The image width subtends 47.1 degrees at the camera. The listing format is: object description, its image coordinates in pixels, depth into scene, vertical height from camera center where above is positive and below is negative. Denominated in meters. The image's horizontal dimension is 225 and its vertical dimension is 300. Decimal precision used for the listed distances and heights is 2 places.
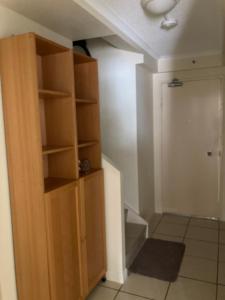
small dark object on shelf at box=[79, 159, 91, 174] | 2.10 -0.36
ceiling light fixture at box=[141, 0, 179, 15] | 1.83 +0.83
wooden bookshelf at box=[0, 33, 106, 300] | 1.51 -0.33
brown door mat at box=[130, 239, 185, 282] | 2.46 -1.44
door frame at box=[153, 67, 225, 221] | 3.48 +0.15
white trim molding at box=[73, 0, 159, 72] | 1.77 +0.82
